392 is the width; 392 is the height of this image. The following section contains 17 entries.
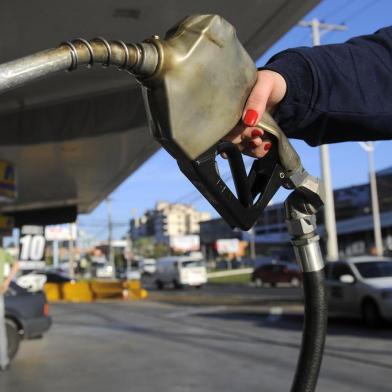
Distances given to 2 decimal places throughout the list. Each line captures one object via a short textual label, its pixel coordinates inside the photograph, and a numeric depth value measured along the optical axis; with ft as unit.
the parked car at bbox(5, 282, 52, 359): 33.94
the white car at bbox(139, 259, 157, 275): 241.96
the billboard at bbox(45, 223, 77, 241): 102.06
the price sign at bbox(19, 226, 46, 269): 57.11
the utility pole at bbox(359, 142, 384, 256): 102.54
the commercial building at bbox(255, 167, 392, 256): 247.72
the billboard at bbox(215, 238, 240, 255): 250.37
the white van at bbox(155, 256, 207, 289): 121.39
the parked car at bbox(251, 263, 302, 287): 119.34
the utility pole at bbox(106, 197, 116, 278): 246.68
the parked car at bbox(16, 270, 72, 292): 55.18
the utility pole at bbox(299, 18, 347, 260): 69.77
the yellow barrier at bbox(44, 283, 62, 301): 84.69
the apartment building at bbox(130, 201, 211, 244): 200.03
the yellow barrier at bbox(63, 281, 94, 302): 83.46
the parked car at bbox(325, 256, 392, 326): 41.50
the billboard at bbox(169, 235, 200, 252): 264.52
